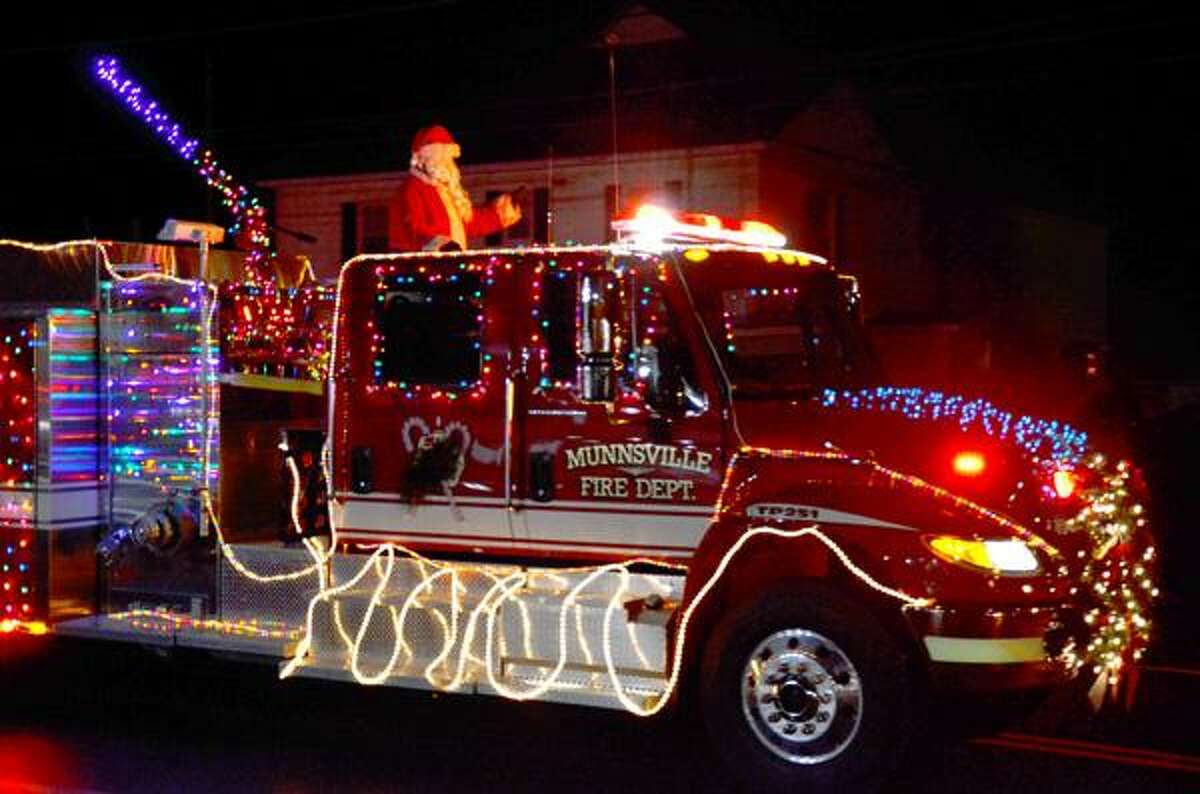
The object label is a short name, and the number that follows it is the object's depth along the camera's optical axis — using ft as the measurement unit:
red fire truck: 20.98
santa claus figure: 28.17
